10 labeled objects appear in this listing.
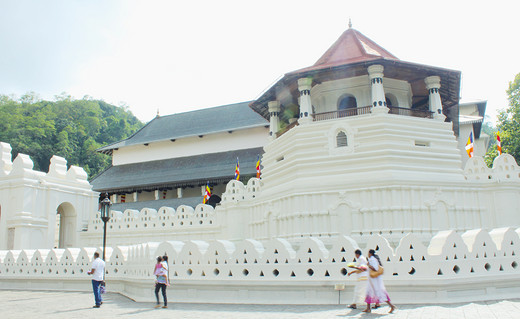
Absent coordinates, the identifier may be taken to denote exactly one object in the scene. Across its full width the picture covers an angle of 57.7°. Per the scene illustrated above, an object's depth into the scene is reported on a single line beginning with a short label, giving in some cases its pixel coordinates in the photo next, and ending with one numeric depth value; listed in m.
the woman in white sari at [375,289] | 9.40
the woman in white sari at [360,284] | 9.89
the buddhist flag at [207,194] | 24.81
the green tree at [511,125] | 31.48
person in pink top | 11.32
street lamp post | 16.81
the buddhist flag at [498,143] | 19.89
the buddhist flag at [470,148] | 21.04
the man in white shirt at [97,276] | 11.81
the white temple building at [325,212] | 10.80
